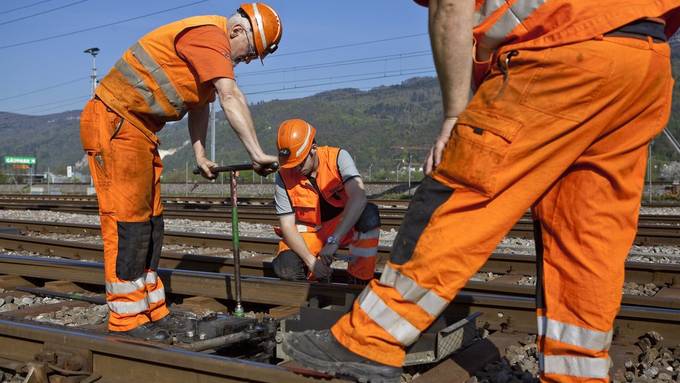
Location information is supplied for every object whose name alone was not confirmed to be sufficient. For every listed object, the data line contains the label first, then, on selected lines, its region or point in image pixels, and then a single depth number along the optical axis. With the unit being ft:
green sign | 196.48
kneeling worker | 17.15
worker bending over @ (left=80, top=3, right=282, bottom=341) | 13.26
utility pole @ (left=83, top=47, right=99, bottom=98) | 132.57
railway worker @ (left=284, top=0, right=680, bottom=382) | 7.39
